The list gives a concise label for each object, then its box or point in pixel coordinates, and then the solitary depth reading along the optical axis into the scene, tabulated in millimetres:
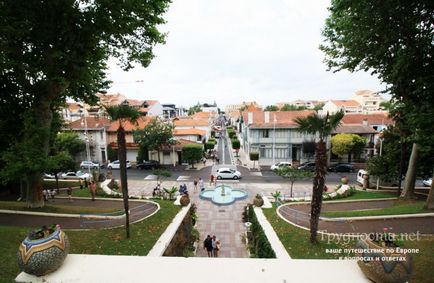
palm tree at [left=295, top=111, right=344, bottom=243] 11398
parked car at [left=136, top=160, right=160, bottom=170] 42062
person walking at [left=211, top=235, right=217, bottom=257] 15316
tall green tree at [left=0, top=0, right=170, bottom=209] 13805
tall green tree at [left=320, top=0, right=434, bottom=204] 12484
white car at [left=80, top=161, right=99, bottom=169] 41531
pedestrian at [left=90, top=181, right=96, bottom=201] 22519
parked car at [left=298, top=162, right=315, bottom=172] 39147
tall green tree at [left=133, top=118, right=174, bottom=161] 40125
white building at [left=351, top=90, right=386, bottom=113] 105412
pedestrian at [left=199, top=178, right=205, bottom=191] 30247
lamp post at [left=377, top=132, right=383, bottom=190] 28359
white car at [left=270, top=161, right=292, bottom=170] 39816
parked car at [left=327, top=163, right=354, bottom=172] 39750
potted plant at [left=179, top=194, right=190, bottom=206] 19844
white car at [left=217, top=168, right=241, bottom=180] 35406
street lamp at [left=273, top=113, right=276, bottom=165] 43191
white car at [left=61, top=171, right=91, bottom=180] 36228
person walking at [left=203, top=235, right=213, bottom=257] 15141
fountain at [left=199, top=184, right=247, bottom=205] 25833
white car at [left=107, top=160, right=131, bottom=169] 42562
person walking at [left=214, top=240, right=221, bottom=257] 15462
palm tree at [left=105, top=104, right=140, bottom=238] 12211
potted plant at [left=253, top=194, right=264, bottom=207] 20203
